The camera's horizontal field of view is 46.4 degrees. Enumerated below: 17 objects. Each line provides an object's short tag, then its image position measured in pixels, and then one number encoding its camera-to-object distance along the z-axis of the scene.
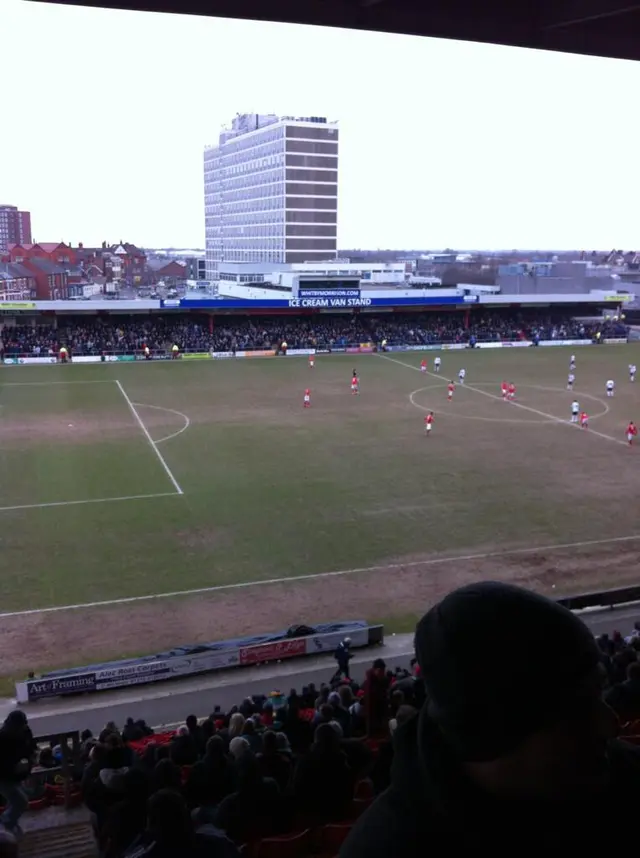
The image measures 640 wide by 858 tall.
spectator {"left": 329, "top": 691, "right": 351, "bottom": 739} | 8.50
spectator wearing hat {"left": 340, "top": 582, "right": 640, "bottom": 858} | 1.38
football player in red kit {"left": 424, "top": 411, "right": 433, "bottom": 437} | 33.60
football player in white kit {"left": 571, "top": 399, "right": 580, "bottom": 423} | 35.78
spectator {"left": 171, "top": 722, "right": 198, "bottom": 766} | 7.66
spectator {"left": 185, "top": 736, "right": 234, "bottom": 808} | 6.25
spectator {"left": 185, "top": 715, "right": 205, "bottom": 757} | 8.07
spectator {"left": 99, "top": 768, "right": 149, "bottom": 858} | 5.32
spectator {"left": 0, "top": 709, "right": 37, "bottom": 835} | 7.05
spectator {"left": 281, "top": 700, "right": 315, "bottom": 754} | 8.12
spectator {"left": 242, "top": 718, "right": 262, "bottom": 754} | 7.32
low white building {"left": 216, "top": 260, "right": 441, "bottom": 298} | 86.25
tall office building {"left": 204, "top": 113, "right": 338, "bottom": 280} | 114.62
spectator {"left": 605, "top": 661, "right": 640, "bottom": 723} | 7.77
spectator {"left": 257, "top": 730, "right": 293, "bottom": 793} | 6.22
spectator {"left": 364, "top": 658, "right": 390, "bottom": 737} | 9.30
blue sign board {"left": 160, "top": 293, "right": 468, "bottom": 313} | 61.34
